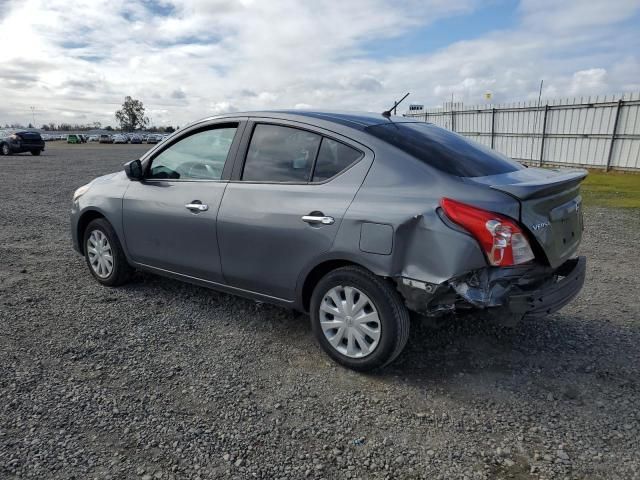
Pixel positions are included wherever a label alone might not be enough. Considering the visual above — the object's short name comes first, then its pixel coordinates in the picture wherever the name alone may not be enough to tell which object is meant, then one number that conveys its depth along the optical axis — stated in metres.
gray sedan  2.79
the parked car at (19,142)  26.75
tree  118.00
